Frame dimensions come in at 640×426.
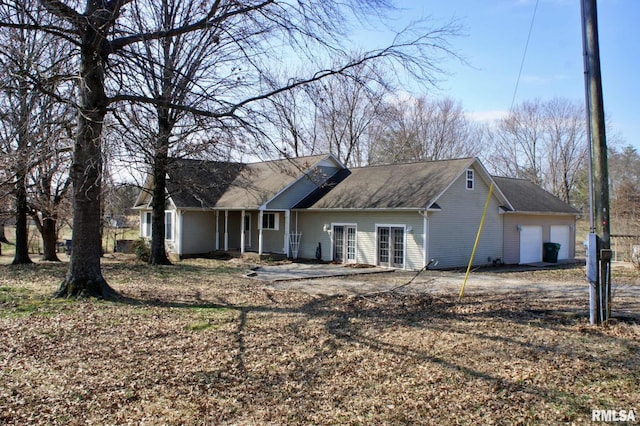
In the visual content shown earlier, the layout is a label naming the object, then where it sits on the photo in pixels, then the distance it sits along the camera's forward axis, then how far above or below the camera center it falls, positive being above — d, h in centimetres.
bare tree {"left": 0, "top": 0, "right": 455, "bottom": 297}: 989 +281
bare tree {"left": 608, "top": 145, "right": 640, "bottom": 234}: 2973 +341
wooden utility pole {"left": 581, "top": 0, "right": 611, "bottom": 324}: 860 +82
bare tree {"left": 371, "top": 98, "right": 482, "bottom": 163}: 4041 +733
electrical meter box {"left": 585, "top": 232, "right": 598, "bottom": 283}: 856 -48
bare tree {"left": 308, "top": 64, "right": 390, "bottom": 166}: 3803 +713
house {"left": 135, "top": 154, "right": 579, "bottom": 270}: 2016 +59
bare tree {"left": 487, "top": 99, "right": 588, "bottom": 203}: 4609 +625
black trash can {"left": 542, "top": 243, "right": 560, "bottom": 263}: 2444 -113
